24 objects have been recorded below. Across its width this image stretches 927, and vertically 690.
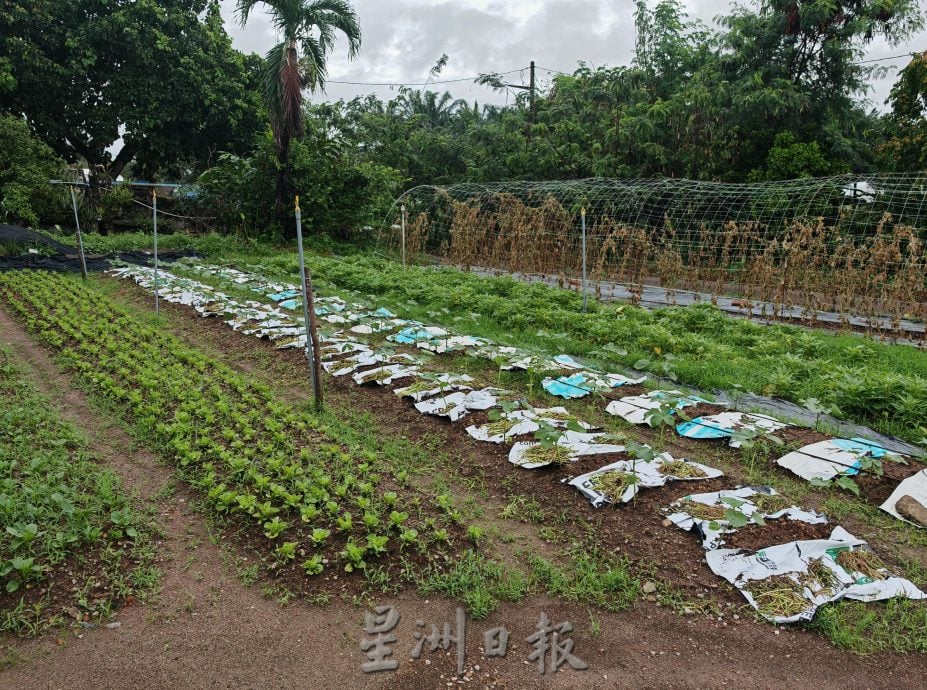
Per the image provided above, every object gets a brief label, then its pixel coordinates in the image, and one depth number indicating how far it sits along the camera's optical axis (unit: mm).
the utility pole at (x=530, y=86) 17906
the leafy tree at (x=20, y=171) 13703
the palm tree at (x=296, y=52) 12922
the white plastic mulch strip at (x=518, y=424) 4184
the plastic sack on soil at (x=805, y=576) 2641
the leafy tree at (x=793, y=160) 12414
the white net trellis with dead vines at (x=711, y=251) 7578
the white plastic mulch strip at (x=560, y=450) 3816
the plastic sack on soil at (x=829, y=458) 3645
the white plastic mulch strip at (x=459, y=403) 4555
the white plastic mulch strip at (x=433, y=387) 4914
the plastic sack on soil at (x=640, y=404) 4523
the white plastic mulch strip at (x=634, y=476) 3406
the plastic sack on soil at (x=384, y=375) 5277
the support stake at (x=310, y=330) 4598
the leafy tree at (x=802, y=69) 12195
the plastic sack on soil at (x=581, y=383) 4934
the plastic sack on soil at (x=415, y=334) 6562
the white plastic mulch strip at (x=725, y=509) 3041
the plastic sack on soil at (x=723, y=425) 4160
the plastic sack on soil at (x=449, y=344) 6149
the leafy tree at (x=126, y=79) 15109
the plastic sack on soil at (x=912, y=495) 3227
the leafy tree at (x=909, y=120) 11188
